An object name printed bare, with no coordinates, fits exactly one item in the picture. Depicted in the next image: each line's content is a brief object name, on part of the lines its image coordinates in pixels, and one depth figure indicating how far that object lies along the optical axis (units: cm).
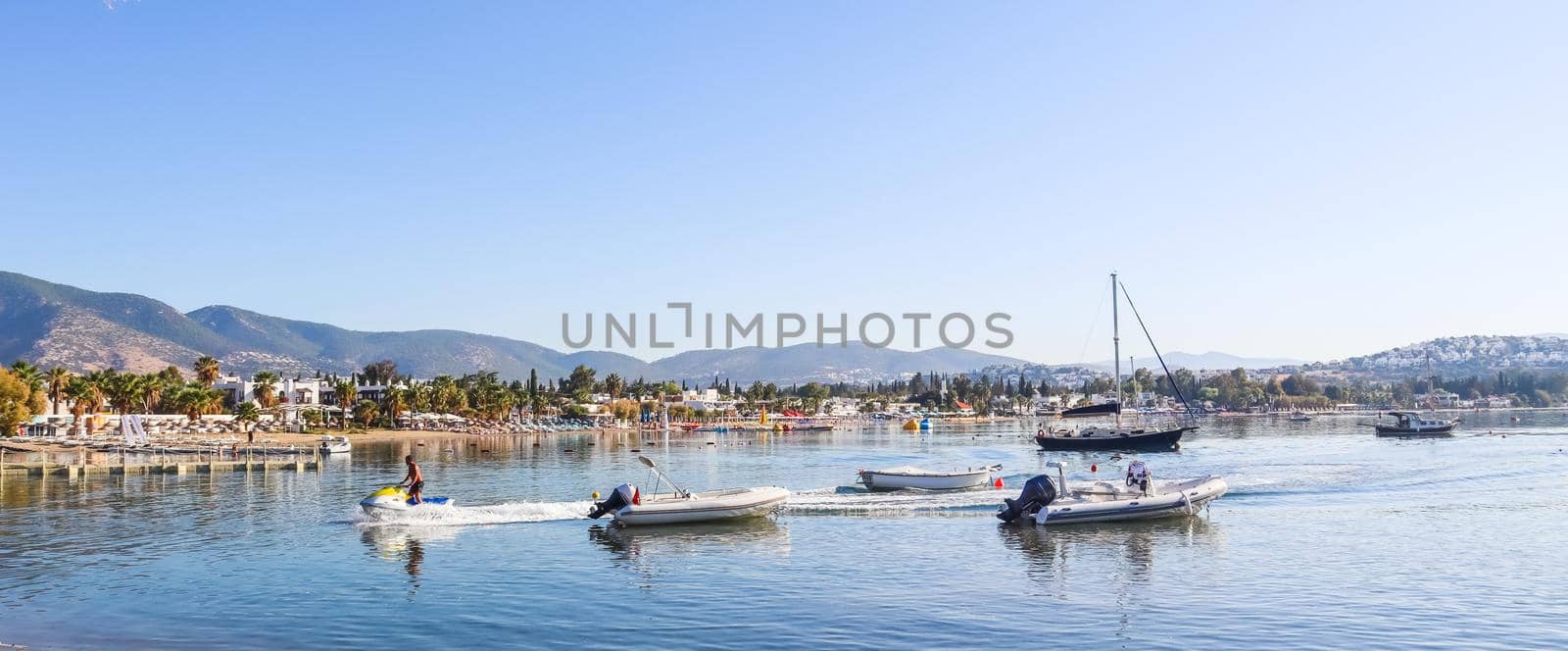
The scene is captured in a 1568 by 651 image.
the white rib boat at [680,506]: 3781
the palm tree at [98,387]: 10941
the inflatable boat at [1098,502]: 3838
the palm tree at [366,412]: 15262
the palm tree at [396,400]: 16088
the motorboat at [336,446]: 9394
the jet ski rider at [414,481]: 3847
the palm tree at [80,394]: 10581
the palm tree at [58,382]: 10450
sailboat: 9875
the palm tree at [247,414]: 11756
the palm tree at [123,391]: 11106
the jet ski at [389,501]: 3844
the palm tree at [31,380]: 9039
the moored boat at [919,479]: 5506
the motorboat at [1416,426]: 12494
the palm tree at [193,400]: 11888
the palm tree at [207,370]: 13175
